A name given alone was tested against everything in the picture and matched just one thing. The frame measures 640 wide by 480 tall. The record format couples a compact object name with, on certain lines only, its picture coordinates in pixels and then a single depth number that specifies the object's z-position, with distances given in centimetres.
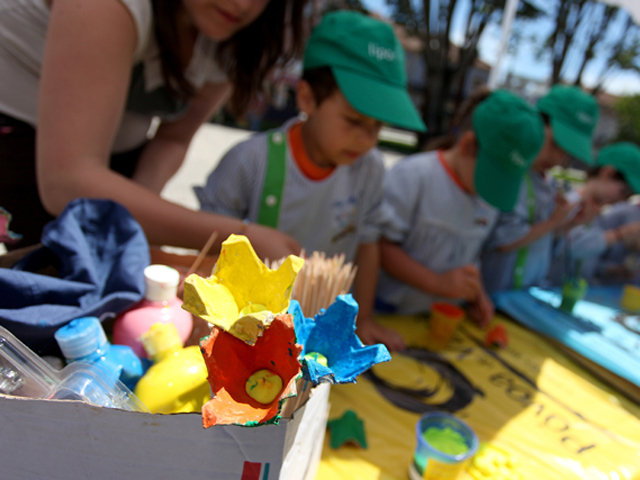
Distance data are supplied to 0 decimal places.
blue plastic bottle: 41
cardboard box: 35
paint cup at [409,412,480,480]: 61
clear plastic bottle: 38
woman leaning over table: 59
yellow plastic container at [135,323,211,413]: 42
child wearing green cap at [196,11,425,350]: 97
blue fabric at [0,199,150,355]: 43
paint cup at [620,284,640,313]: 161
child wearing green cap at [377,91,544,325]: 122
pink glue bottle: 48
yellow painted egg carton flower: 33
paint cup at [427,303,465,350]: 110
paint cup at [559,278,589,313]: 142
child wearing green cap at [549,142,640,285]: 190
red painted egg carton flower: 31
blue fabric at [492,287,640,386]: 114
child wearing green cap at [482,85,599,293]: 155
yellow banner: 72
